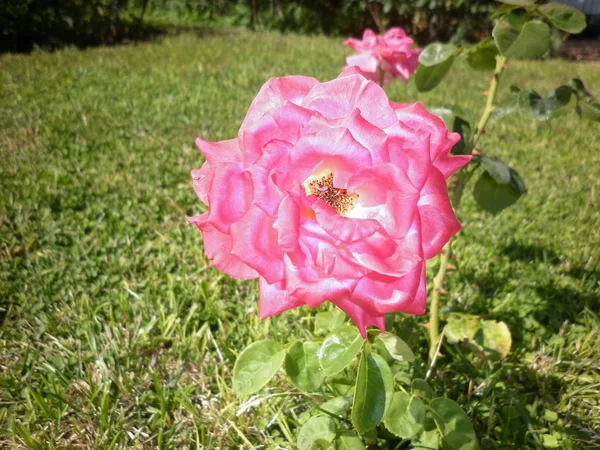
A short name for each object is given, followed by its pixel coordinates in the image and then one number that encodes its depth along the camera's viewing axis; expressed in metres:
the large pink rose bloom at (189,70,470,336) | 0.22
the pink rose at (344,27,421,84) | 0.56
